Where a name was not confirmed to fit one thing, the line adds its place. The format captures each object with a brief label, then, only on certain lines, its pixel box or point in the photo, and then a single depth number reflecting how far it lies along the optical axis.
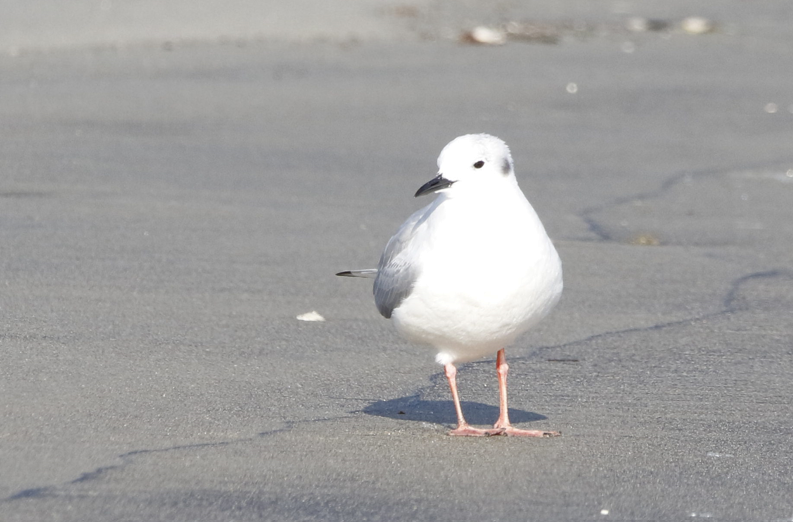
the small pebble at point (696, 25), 30.39
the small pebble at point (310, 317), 10.73
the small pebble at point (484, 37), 26.65
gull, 7.70
